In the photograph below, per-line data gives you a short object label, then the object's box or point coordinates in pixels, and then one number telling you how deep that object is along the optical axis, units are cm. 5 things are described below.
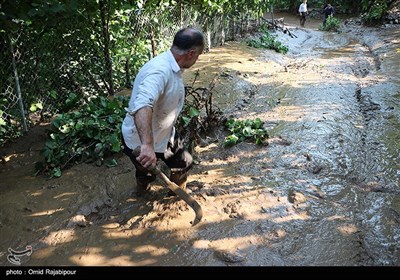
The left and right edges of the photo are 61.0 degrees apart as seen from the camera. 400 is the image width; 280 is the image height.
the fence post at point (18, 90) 466
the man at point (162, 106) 239
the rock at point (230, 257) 272
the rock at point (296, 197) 347
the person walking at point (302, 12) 1973
